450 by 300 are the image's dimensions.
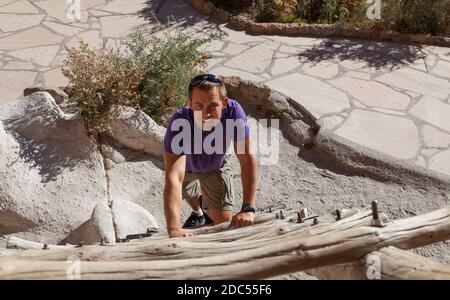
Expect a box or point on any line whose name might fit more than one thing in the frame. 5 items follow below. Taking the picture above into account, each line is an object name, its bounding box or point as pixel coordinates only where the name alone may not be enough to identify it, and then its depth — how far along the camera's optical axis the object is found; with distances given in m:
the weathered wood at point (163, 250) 2.10
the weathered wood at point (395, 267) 1.76
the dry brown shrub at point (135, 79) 5.04
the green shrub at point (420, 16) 7.09
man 3.11
